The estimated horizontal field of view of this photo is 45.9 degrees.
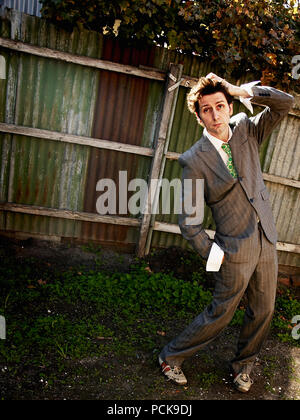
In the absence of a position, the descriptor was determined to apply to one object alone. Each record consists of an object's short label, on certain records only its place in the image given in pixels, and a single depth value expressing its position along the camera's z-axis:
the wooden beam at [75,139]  4.56
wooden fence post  4.59
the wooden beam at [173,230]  5.12
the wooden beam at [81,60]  4.30
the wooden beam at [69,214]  4.80
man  2.63
